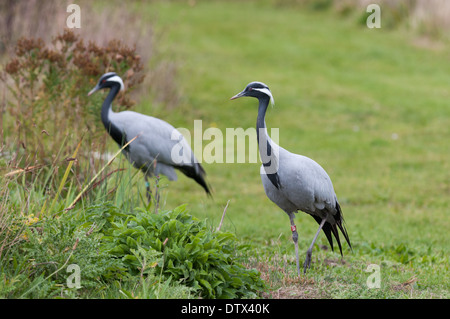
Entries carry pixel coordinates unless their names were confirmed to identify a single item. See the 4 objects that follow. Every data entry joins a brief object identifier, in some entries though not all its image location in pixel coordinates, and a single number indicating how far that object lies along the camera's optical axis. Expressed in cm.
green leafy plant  907
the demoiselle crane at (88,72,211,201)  1435
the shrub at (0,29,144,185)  1412
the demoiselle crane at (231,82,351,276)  1046
